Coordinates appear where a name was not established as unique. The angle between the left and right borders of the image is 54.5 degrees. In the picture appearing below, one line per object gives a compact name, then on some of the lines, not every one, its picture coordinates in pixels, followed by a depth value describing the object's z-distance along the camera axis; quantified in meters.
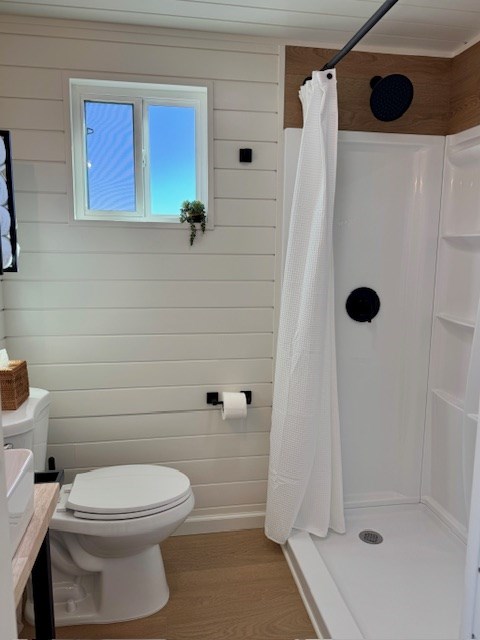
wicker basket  1.76
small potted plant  2.16
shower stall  2.16
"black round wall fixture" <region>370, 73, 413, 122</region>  2.09
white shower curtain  2.00
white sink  0.97
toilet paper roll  2.24
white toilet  1.75
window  2.16
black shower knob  2.38
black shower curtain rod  1.49
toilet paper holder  2.33
